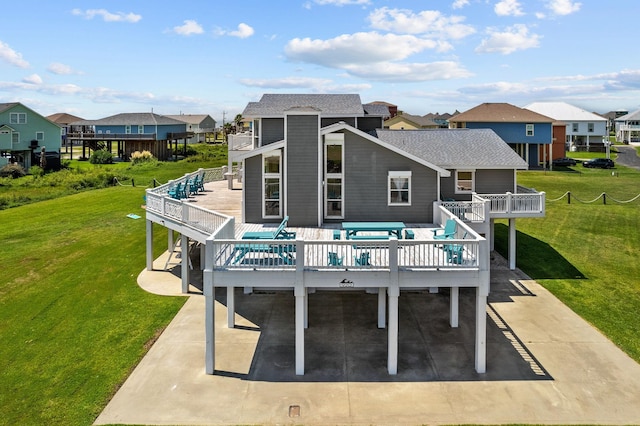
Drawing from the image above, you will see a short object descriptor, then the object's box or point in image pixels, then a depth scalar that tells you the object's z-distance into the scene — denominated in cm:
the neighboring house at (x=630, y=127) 9359
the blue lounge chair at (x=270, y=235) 1438
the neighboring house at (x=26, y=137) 5716
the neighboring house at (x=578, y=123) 7645
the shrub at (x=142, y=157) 6259
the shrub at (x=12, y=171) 5169
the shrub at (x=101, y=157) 6400
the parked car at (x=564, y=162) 5792
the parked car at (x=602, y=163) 5731
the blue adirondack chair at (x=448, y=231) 1507
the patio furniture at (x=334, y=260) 1255
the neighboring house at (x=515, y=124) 5194
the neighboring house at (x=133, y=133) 6894
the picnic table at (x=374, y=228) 1510
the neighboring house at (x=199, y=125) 10648
